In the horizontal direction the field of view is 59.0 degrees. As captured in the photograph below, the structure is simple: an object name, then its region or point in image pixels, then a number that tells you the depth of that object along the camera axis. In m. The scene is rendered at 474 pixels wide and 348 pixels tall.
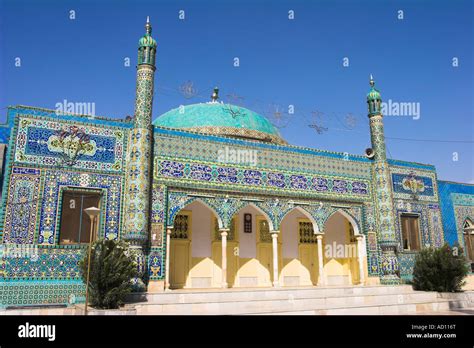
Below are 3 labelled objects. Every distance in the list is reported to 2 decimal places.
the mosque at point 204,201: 11.57
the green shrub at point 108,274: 9.86
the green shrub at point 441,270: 14.38
